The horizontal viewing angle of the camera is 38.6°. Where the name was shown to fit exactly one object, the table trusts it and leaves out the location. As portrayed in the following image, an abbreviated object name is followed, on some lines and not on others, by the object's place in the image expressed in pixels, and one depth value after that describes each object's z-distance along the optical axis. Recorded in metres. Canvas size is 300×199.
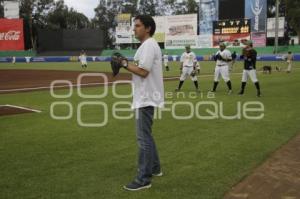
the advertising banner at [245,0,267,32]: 52.22
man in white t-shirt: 5.06
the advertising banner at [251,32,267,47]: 52.12
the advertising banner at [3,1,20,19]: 67.31
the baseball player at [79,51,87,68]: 38.10
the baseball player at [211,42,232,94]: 16.31
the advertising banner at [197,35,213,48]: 56.35
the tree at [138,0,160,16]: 103.06
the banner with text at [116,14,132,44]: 66.62
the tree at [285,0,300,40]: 63.69
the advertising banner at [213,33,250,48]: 52.53
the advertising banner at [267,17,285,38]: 53.34
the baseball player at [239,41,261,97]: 15.70
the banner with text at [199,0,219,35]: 56.69
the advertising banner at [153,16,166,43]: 62.47
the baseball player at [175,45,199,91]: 17.52
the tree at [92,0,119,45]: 107.50
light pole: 47.56
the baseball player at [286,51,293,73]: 28.55
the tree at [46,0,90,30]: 96.81
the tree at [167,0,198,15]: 91.04
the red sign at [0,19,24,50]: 63.97
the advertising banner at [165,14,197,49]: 59.88
